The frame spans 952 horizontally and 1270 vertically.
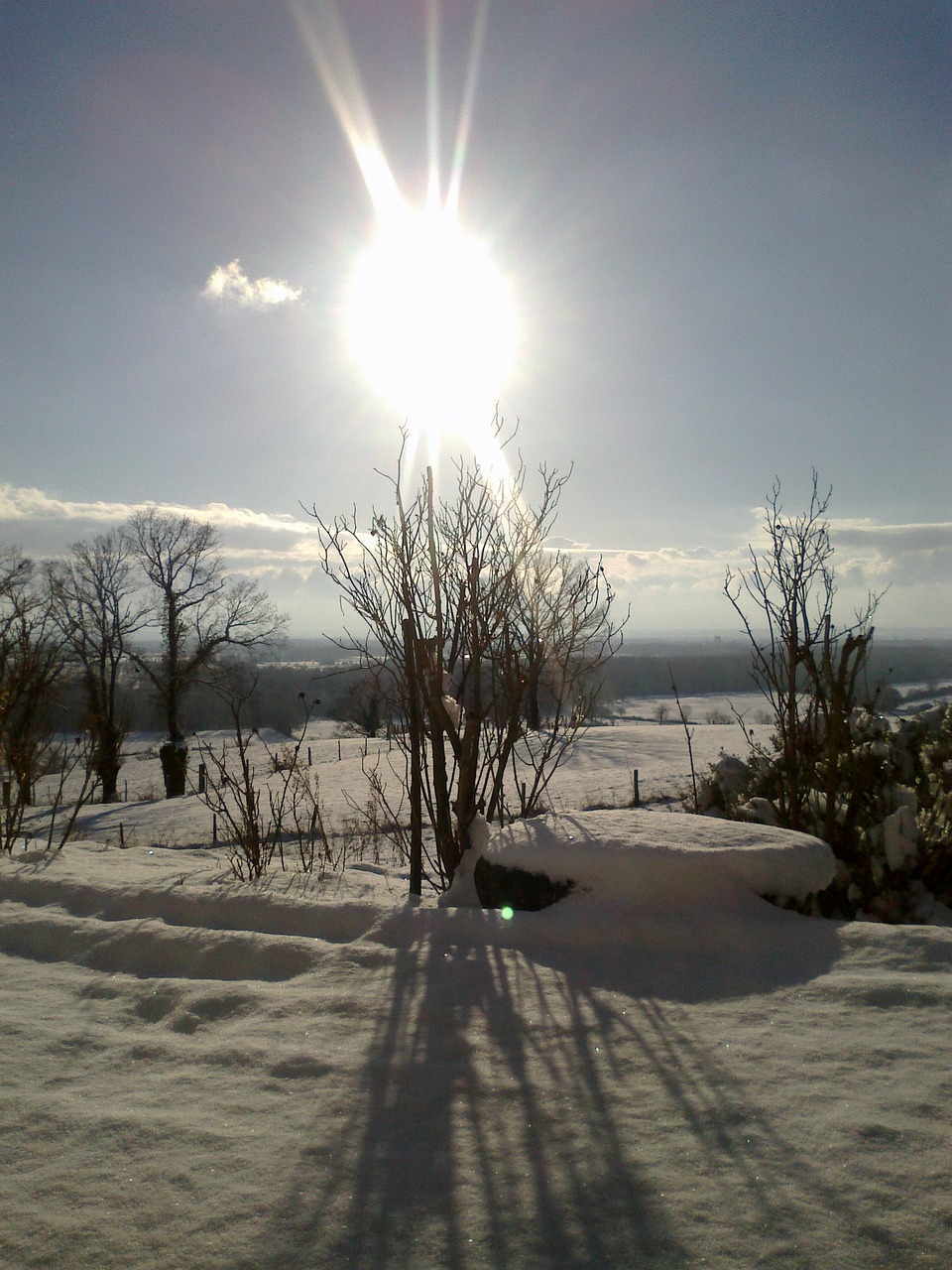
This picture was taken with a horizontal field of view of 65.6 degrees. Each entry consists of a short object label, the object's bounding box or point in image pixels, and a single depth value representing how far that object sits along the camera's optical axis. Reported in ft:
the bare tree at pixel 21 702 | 22.66
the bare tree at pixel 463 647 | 16.63
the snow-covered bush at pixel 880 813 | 15.38
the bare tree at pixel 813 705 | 17.47
